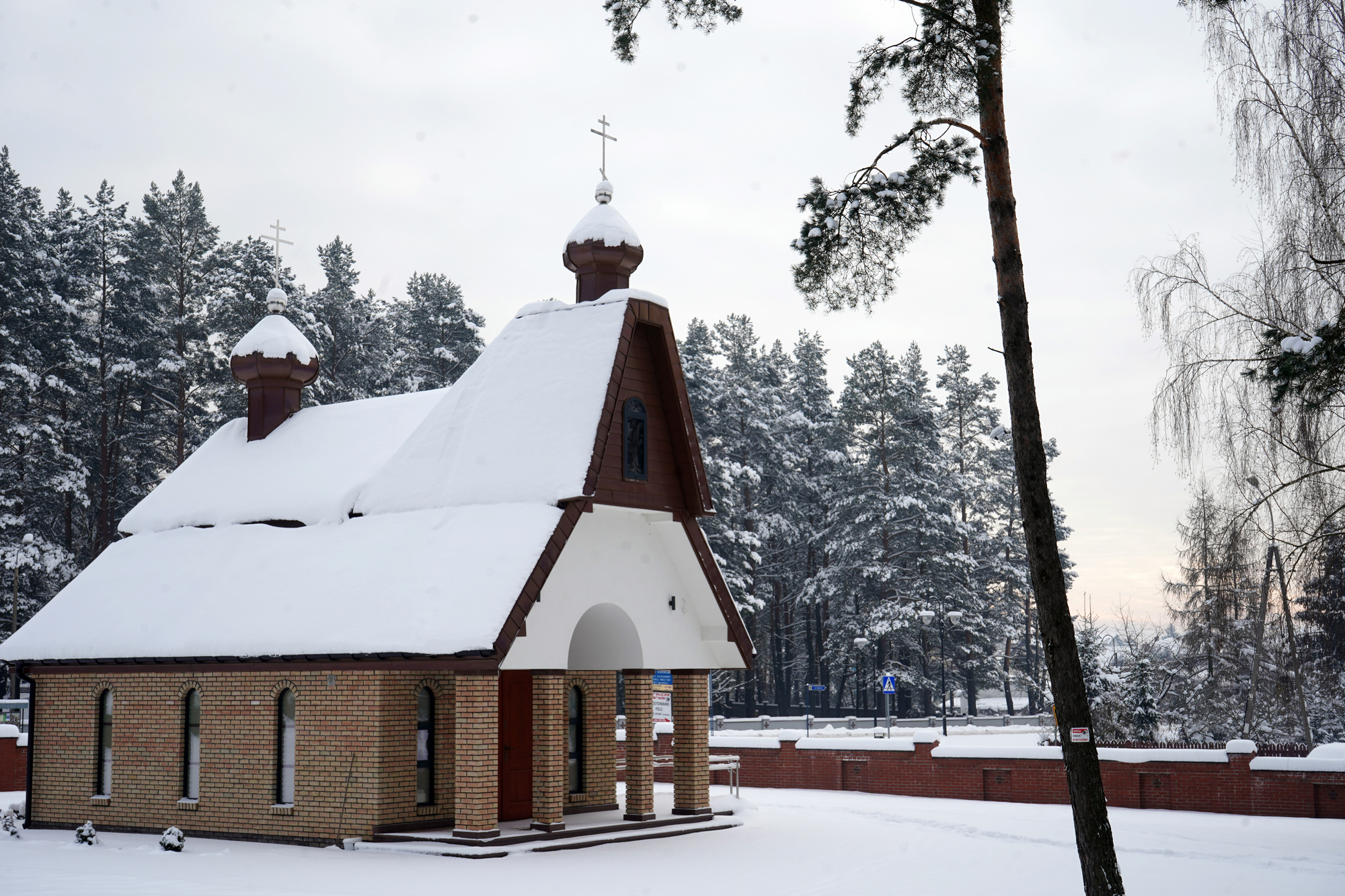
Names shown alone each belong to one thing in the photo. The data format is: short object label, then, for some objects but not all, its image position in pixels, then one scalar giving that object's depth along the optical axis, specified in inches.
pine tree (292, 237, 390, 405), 2037.4
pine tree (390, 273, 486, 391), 2098.9
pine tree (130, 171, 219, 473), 1950.1
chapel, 667.4
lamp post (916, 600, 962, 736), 1524.4
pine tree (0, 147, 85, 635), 1660.9
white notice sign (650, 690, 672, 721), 1076.3
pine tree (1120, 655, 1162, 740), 1438.2
